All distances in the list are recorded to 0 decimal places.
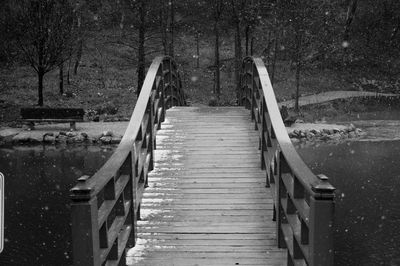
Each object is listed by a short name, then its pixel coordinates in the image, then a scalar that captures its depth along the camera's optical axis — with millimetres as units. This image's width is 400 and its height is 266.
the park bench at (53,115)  21266
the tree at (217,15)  28009
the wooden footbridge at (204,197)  3932
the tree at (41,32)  25266
